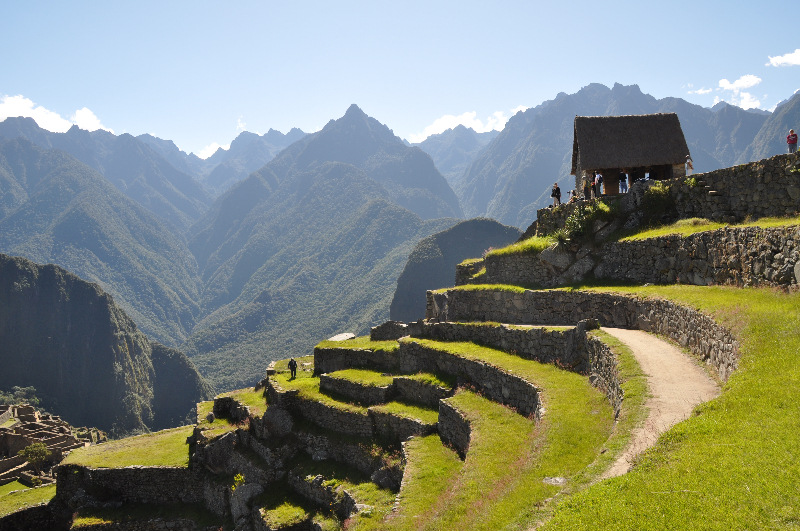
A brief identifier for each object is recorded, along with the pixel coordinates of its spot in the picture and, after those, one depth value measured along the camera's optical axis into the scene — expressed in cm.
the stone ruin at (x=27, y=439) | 3406
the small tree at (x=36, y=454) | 3588
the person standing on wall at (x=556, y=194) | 2438
